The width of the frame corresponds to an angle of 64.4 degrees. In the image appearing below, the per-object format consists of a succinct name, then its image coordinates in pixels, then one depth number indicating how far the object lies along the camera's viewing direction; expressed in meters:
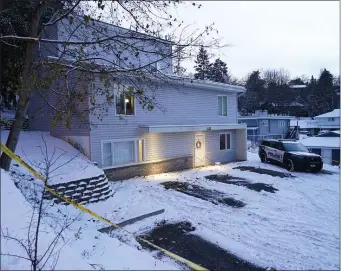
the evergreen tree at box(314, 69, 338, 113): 52.53
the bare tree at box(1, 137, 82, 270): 3.72
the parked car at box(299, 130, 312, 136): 44.20
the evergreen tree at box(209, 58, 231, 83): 30.81
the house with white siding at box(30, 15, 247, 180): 12.97
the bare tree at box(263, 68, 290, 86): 70.07
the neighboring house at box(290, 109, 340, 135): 40.75
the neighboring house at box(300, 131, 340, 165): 24.95
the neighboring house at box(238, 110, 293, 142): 35.03
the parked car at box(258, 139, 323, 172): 16.17
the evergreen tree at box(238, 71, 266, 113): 52.88
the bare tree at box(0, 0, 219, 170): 6.51
